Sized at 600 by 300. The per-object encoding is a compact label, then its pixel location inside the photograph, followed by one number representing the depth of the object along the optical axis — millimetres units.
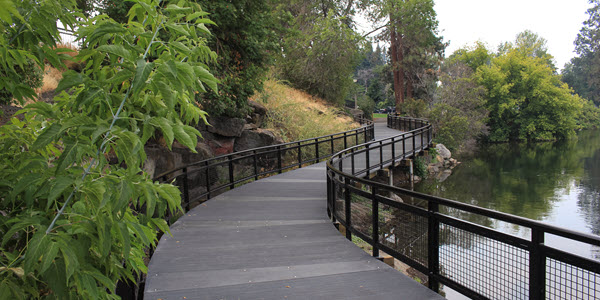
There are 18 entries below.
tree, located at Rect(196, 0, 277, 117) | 14023
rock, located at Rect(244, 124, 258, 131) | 17616
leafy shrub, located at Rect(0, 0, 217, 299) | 1882
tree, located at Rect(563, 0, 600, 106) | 76250
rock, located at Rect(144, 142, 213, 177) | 12641
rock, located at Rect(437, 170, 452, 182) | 30352
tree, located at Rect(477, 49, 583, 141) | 52719
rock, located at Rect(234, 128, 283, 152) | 17047
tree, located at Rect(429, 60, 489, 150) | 39812
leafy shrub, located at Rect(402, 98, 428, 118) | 41688
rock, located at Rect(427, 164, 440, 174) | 31391
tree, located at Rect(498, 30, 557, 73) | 85588
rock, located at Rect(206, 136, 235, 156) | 15742
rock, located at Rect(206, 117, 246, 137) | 15875
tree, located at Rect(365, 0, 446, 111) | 35781
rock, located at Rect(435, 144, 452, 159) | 35859
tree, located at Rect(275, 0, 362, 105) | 29156
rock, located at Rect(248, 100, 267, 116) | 18997
